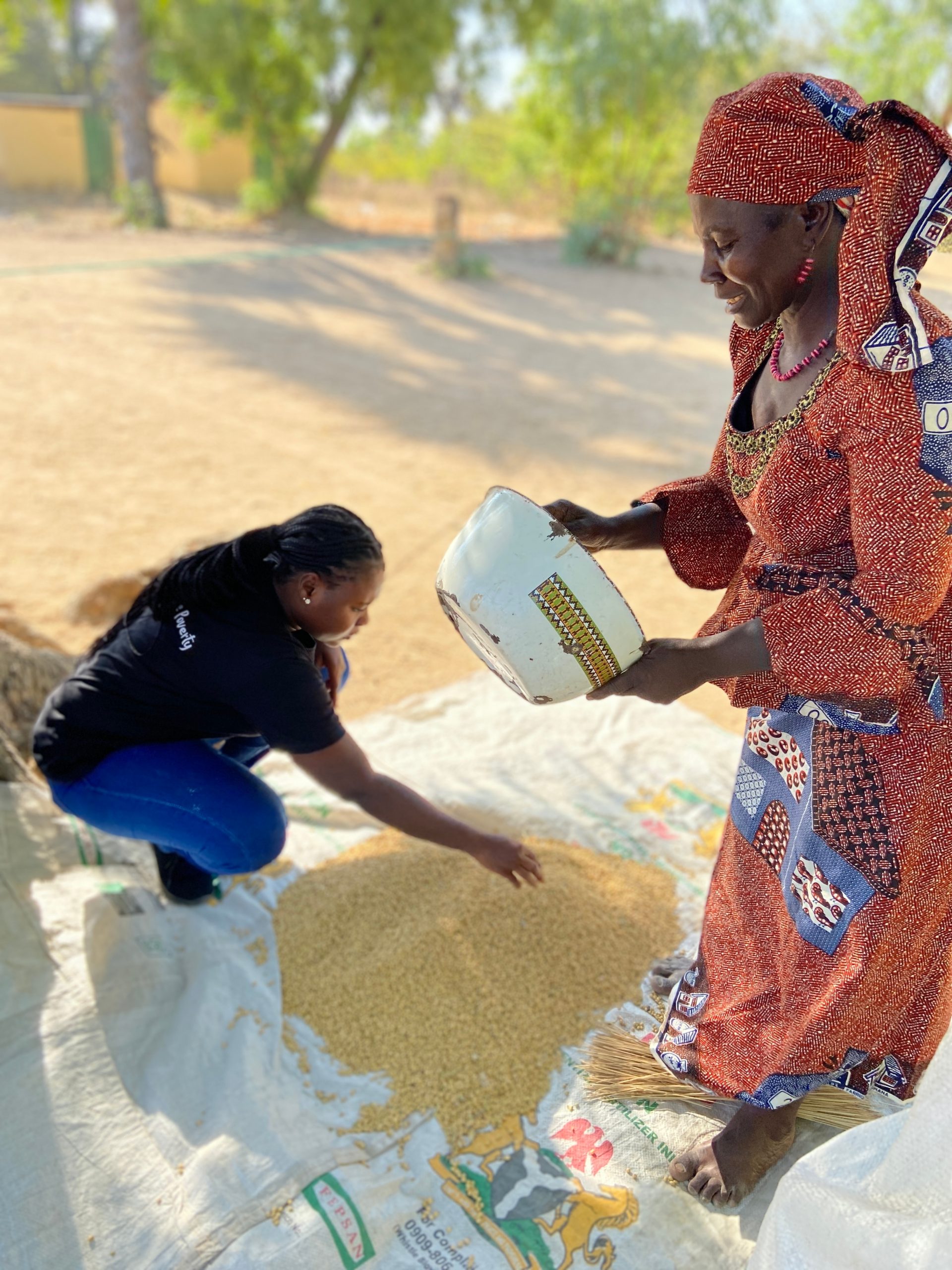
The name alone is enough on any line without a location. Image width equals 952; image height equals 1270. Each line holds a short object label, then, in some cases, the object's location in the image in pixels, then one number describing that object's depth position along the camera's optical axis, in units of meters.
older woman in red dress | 1.21
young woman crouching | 1.83
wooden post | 11.21
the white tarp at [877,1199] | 1.06
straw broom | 1.68
